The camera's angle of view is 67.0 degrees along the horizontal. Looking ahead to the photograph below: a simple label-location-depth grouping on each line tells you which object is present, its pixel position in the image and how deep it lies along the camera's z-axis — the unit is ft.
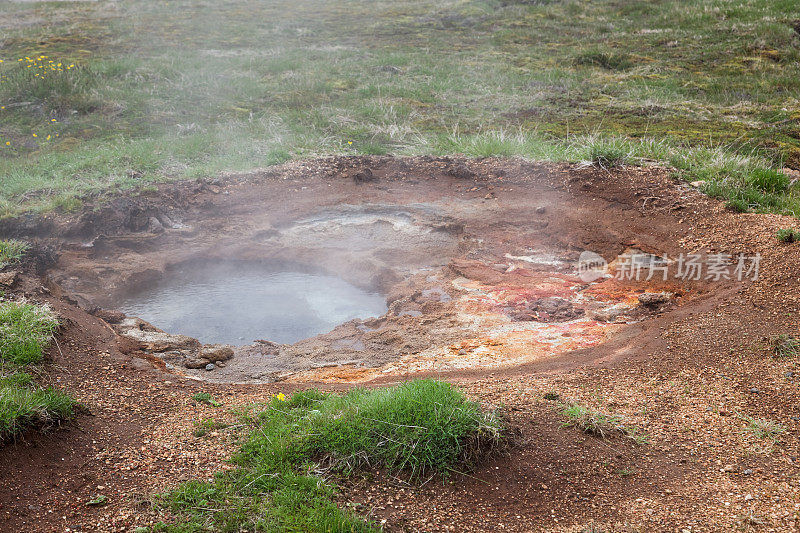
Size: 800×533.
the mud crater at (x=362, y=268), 16.01
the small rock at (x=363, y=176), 26.66
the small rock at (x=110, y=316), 17.51
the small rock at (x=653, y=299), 16.92
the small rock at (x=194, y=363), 15.51
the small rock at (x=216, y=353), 15.83
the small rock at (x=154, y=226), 22.89
